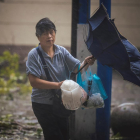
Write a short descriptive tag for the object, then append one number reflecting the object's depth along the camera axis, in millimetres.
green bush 17500
